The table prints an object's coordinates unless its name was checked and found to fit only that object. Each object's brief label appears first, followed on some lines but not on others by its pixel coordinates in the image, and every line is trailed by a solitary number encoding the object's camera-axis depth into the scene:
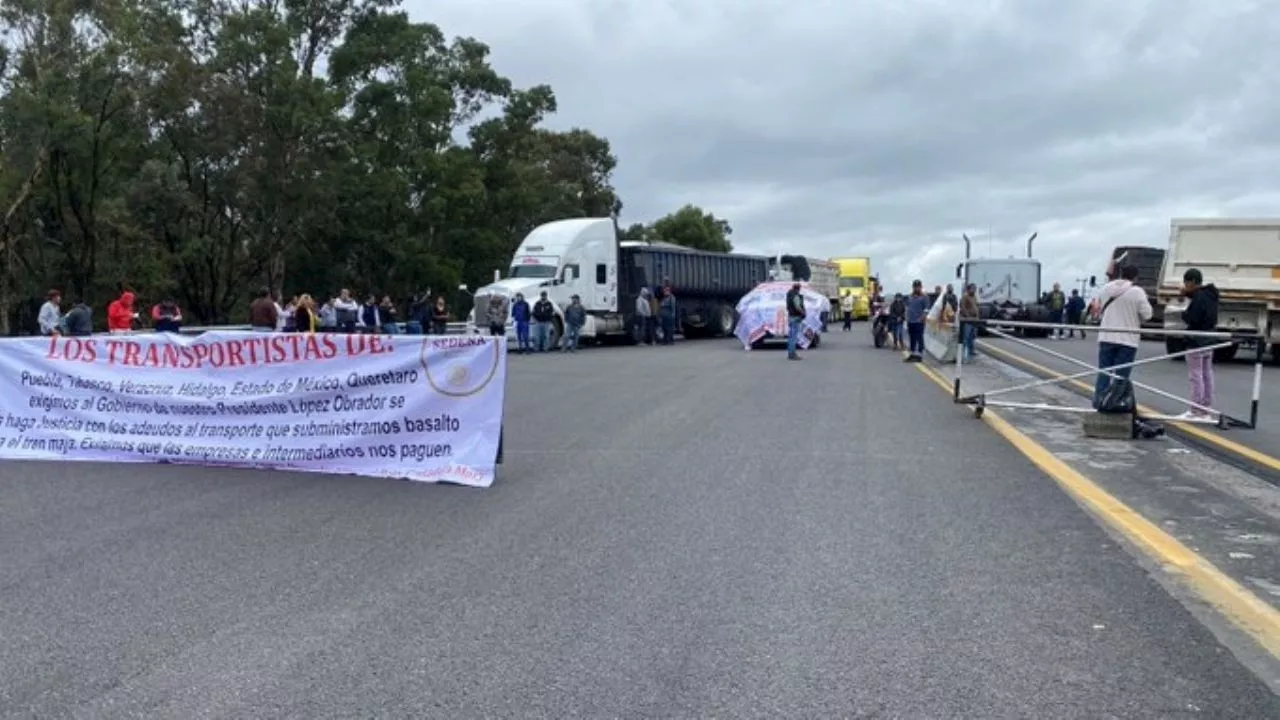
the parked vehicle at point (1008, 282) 39.28
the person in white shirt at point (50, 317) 20.80
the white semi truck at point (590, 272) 31.81
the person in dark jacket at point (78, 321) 19.06
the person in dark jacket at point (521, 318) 29.41
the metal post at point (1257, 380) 11.07
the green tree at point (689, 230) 91.00
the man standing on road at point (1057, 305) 40.19
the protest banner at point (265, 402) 9.32
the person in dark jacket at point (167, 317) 19.22
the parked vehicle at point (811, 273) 46.38
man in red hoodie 19.62
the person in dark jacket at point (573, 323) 30.22
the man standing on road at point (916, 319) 24.03
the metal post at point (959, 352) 13.61
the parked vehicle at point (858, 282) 61.34
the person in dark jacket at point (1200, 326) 12.30
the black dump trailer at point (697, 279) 33.56
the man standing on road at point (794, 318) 24.75
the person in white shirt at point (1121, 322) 11.74
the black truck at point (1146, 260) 38.00
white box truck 22.38
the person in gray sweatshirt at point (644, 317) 32.59
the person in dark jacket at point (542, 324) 29.94
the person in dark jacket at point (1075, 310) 40.94
